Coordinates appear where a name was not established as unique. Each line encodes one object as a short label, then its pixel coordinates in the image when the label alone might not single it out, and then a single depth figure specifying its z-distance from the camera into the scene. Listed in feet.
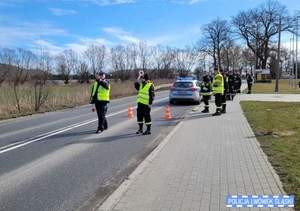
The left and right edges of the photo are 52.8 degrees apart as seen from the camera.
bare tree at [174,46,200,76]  254.68
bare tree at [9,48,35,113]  59.15
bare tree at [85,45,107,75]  222.67
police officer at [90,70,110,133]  32.01
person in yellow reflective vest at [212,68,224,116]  43.86
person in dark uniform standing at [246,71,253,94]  89.67
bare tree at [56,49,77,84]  222.58
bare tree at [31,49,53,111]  61.46
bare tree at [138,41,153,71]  232.00
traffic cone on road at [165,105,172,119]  43.65
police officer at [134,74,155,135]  30.94
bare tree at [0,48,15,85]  120.89
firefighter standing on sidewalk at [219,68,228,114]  46.61
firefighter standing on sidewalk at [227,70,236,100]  68.93
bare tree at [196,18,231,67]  250.16
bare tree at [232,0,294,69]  231.09
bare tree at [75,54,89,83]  216.35
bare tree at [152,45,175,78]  237.25
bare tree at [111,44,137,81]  224.12
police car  62.69
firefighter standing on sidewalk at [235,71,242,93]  84.78
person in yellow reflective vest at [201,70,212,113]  48.70
